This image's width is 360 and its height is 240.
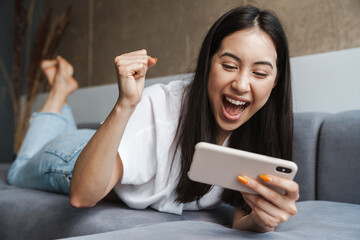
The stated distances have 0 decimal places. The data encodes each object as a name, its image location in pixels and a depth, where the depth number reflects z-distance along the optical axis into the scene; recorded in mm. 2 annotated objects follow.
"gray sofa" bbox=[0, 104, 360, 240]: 811
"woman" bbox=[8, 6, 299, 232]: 987
